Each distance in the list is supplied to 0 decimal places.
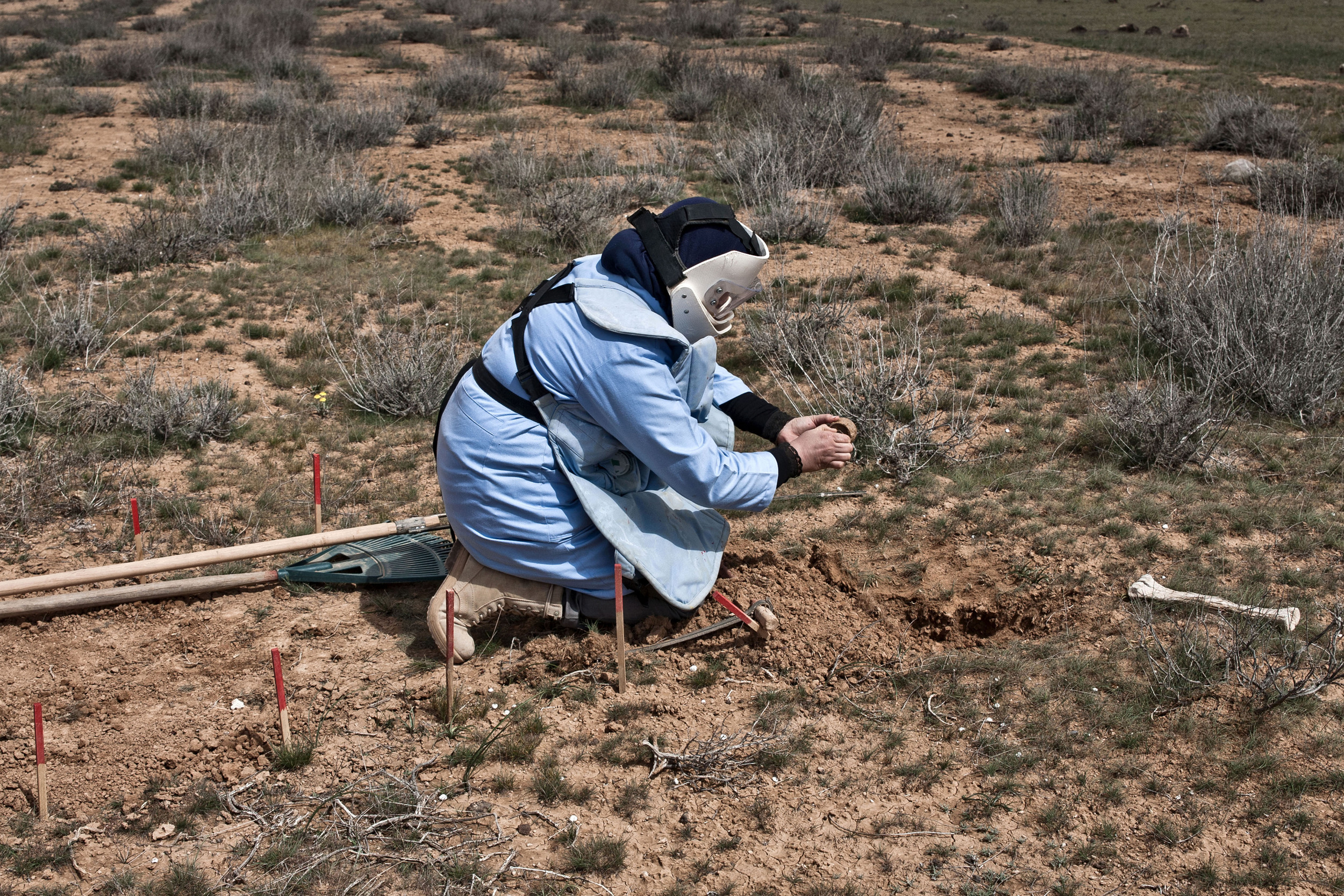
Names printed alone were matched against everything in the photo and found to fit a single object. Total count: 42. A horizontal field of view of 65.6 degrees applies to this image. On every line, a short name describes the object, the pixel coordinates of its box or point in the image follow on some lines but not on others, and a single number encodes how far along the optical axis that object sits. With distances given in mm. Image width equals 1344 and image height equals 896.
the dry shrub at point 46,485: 4309
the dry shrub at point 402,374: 5434
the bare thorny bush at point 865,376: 4906
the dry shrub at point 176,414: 5047
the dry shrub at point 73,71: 13555
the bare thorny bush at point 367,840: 2564
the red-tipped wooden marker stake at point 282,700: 2787
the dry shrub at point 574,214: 7875
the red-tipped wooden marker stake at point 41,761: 2629
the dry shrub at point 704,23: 19844
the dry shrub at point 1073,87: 12000
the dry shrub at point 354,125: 10359
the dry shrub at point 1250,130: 10602
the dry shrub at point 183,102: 11539
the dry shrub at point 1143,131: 11297
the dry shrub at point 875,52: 15492
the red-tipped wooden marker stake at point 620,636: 3094
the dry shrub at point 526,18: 18797
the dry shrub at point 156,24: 18484
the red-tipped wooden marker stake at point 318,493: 3857
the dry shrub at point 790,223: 7961
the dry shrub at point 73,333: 5844
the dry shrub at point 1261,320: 5160
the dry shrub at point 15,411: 4910
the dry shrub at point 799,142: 8898
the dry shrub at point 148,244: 7137
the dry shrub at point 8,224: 7441
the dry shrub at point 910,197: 8375
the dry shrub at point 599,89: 12914
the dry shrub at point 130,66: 13781
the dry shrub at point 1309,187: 8297
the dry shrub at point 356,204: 8164
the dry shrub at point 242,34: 15320
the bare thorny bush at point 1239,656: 3098
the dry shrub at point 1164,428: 4664
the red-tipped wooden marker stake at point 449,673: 3004
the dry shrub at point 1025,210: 7758
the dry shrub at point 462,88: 12773
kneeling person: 3053
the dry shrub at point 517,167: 9070
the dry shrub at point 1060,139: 10609
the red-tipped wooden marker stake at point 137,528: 3721
